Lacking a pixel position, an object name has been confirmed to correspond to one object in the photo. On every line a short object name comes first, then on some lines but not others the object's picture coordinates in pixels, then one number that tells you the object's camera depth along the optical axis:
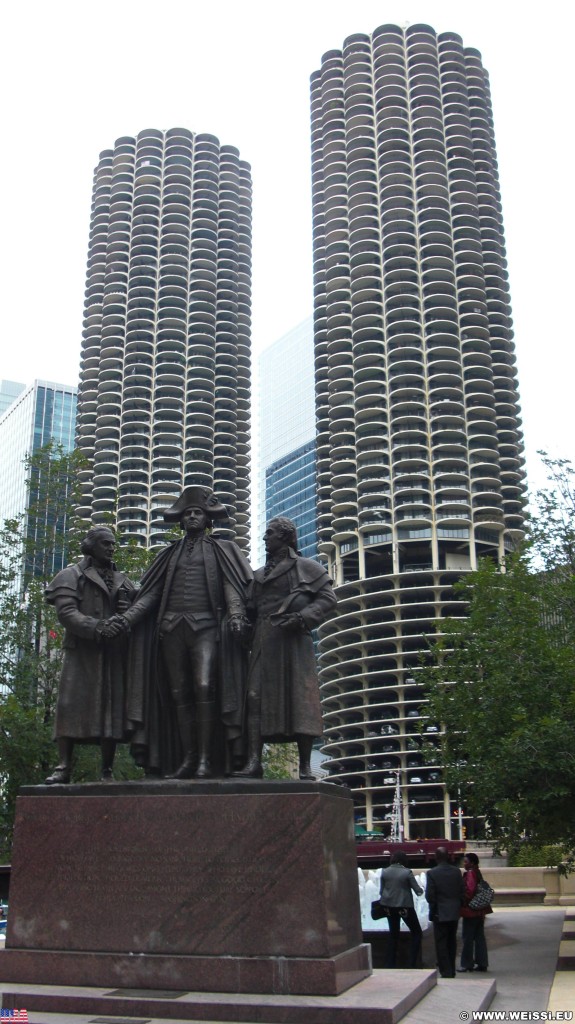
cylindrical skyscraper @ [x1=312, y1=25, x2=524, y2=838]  96.00
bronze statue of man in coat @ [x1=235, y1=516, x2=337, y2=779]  9.12
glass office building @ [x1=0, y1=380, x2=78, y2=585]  155.62
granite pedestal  7.79
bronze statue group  9.24
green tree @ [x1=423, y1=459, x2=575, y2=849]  17.36
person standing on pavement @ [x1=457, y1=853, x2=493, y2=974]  13.56
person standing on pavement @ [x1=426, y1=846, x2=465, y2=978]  12.89
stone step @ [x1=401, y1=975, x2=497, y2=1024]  7.46
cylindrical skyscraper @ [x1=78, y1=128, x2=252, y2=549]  121.38
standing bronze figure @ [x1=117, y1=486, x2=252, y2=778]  9.32
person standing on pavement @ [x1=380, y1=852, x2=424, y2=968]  12.93
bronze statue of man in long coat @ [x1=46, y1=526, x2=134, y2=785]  9.46
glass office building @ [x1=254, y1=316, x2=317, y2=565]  164.12
